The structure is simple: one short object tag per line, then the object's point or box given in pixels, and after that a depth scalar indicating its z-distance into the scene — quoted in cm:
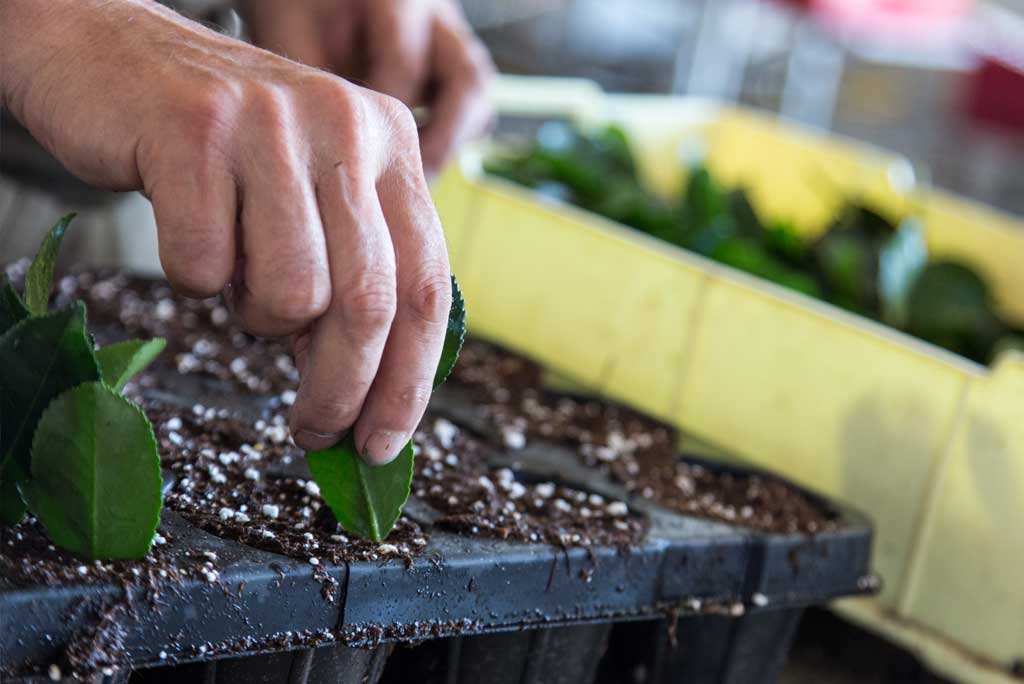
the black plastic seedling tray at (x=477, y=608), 66
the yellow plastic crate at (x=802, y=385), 91
